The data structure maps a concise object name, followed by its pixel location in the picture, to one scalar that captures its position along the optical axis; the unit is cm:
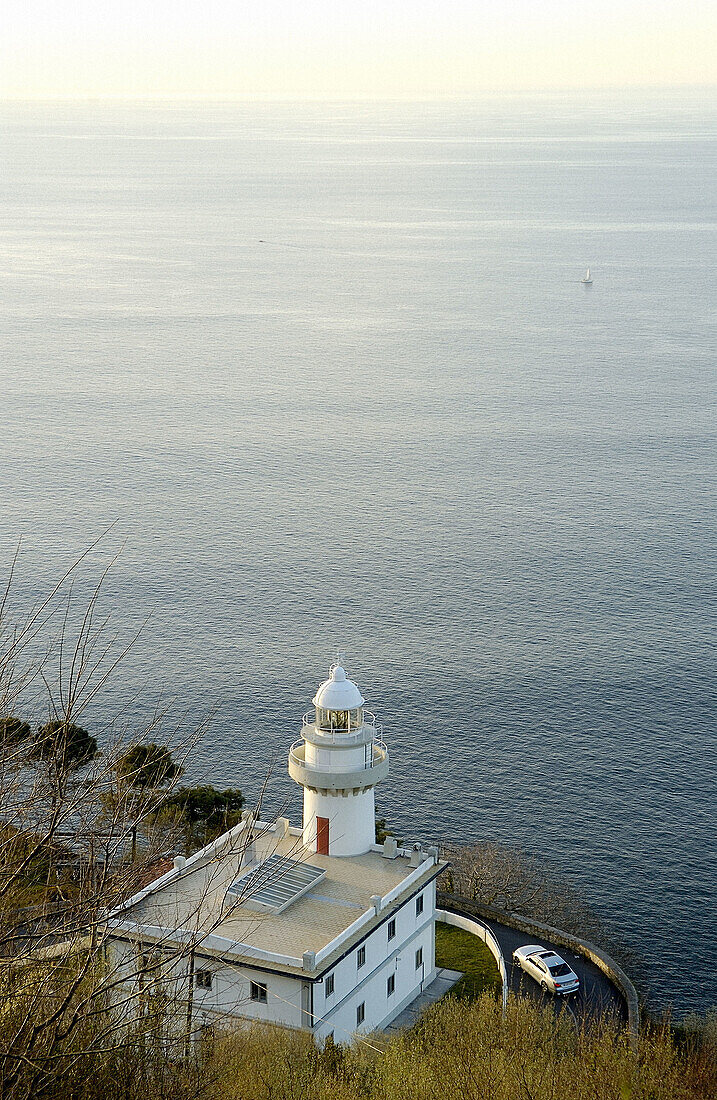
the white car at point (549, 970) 3934
